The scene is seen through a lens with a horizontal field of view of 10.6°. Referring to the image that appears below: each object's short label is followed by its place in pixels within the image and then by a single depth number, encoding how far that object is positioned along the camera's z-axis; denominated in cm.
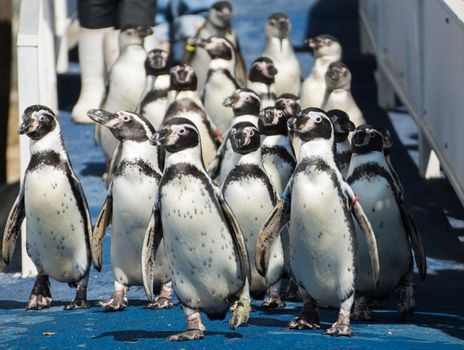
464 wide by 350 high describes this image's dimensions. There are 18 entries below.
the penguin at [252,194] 1127
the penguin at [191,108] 1446
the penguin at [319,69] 1656
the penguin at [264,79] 1531
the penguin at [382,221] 1106
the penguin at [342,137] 1178
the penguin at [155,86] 1547
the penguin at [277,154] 1211
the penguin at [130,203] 1135
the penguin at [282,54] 1794
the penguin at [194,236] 1022
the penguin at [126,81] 1683
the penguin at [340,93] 1457
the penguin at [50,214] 1147
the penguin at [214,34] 1893
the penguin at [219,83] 1629
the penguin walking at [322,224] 1021
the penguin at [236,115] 1259
